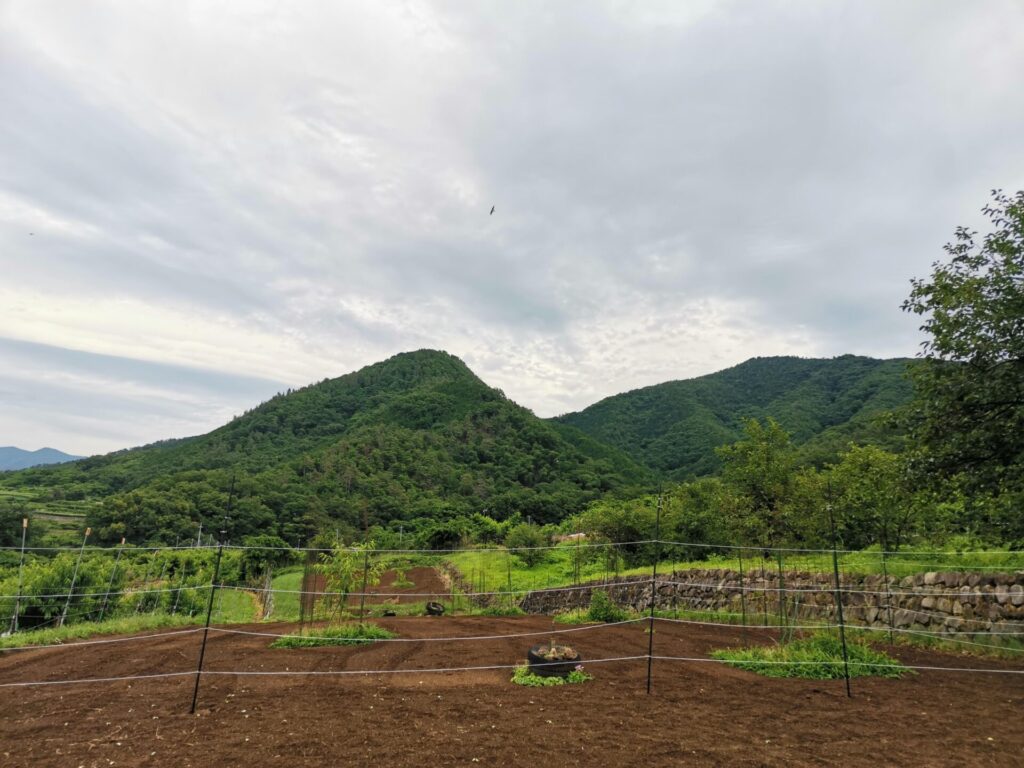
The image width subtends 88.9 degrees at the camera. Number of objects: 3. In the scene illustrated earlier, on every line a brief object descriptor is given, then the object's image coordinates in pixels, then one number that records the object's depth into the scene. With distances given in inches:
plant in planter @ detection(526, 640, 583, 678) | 280.8
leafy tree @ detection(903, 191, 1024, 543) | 271.6
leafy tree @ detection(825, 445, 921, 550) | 409.7
